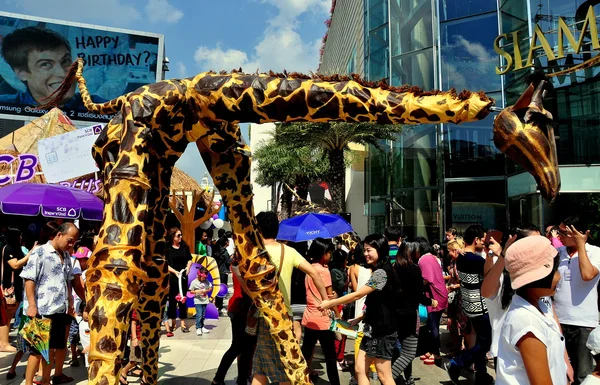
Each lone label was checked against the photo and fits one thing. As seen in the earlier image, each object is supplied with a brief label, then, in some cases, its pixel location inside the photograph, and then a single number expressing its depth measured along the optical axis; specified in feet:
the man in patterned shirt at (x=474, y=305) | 16.47
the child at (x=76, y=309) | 18.71
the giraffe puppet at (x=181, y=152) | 10.46
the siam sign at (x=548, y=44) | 40.91
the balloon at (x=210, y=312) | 30.20
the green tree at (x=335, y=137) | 52.11
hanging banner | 30.99
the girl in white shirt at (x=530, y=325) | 7.04
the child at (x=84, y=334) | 17.39
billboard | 75.46
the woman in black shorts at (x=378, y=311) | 13.75
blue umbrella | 26.30
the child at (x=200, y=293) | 26.99
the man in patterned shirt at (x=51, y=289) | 15.51
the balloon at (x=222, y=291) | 31.95
